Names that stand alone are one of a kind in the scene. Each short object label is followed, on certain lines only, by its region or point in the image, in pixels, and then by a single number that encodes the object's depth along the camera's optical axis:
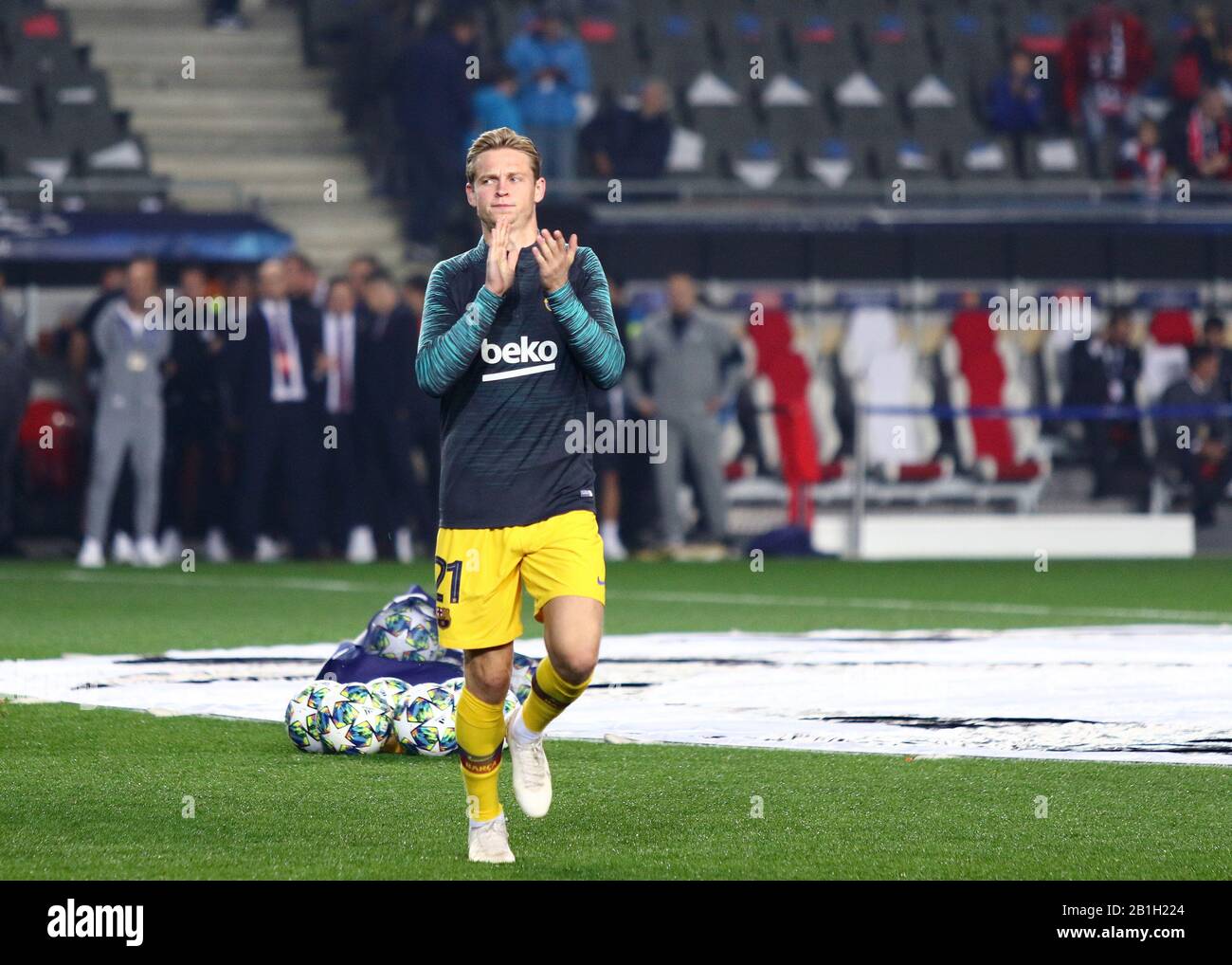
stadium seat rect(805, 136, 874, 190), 25.94
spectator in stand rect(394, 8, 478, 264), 22.28
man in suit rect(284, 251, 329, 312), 19.38
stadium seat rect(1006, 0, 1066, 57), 27.64
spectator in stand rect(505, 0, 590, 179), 23.06
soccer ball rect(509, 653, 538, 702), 9.28
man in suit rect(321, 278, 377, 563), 19.66
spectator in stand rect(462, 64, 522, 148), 22.34
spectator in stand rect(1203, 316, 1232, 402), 23.05
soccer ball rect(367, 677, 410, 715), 8.88
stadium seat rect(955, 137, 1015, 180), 26.59
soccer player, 6.60
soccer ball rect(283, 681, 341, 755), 8.76
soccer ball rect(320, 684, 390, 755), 8.76
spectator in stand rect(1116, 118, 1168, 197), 25.64
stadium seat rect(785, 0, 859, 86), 27.27
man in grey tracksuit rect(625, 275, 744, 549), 20.52
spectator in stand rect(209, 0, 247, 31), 26.69
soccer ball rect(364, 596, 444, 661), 9.30
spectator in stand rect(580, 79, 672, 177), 23.50
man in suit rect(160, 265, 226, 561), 19.73
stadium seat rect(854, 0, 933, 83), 27.58
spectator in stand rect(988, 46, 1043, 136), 26.39
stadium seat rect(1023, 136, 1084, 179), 26.70
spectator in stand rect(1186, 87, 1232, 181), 25.58
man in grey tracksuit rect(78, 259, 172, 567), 19.06
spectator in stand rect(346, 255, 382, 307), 20.00
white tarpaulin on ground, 9.13
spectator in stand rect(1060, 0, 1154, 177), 26.20
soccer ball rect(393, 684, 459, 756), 8.75
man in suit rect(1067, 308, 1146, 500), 22.94
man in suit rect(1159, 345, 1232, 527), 22.50
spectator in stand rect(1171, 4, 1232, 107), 26.09
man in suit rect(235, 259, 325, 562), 19.34
